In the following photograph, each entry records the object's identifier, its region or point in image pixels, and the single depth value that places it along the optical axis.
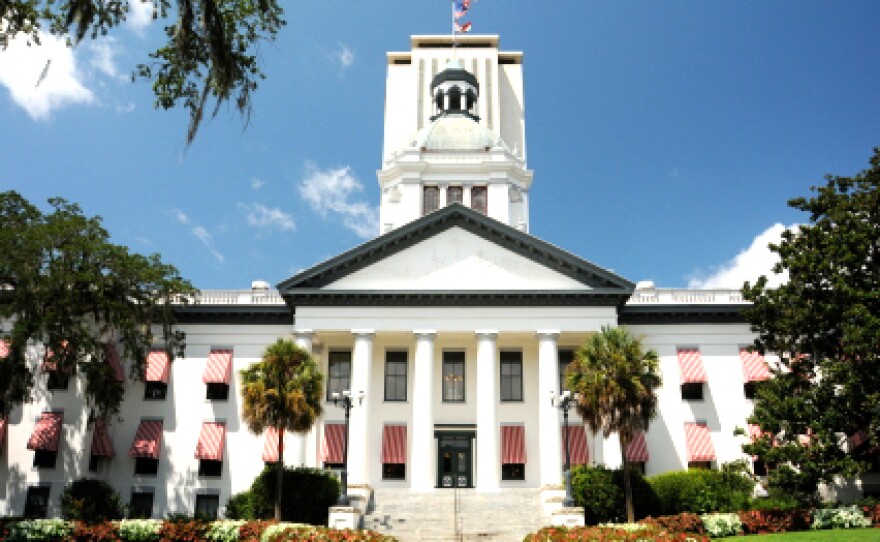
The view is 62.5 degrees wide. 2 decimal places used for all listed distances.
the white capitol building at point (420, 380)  33.28
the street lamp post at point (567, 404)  26.30
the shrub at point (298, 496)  28.25
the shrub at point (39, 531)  24.09
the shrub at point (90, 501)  30.33
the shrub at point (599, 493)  27.56
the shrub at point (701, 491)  29.42
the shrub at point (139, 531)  24.08
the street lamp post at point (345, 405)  26.81
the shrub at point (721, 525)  25.23
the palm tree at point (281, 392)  27.14
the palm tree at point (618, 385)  26.73
